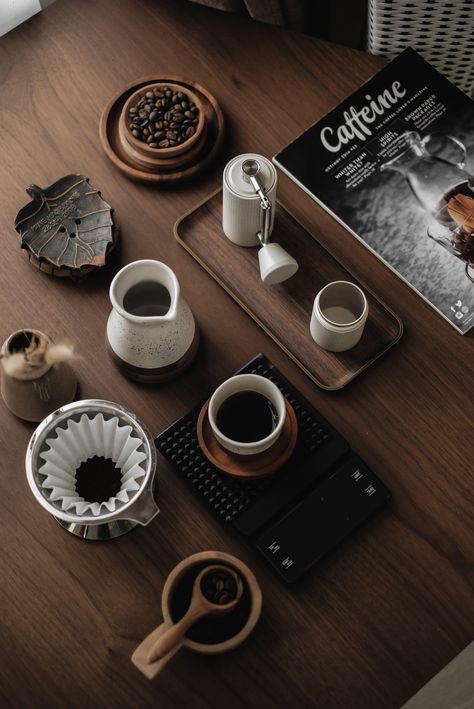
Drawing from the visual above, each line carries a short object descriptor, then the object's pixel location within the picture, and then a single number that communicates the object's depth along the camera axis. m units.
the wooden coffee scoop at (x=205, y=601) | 0.75
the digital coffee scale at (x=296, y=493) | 0.88
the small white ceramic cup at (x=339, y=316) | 0.92
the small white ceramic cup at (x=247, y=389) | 0.83
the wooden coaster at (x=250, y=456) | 0.88
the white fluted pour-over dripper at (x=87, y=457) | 0.82
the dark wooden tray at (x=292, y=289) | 0.96
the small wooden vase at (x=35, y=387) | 0.85
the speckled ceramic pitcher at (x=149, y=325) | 0.85
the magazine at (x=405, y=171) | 1.00
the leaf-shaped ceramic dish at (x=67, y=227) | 0.97
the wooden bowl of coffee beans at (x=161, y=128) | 1.01
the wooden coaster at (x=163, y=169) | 1.03
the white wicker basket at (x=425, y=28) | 1.07
